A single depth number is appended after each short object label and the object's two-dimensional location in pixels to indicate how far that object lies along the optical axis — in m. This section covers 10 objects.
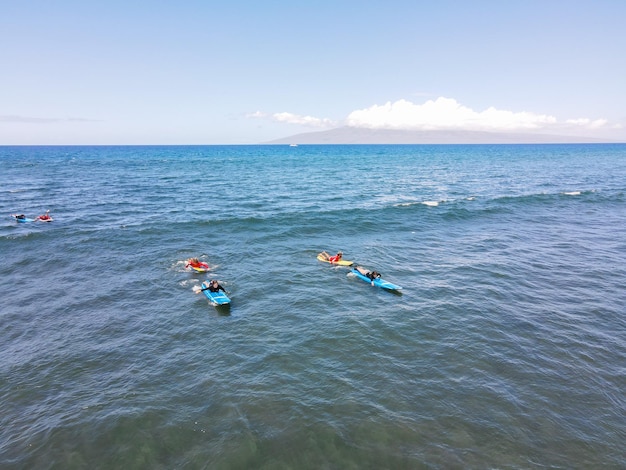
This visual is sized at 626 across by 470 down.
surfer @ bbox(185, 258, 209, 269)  37.22
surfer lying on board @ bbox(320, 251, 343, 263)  39.72
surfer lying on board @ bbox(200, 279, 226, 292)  31.22
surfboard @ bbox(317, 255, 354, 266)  39.03
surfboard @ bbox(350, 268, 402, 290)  32.59
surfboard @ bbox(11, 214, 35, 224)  52.66
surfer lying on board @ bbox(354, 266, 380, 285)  34.06
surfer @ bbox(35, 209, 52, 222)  53.50
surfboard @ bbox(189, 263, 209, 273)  36.97
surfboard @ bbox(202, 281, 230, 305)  29.70
